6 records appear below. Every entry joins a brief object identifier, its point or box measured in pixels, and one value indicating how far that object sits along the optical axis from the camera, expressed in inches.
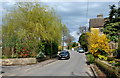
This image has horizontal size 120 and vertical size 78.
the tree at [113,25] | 989.2
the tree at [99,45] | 815.6
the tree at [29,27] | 846.5
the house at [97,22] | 2590.3
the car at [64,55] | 1163.9
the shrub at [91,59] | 767.1
